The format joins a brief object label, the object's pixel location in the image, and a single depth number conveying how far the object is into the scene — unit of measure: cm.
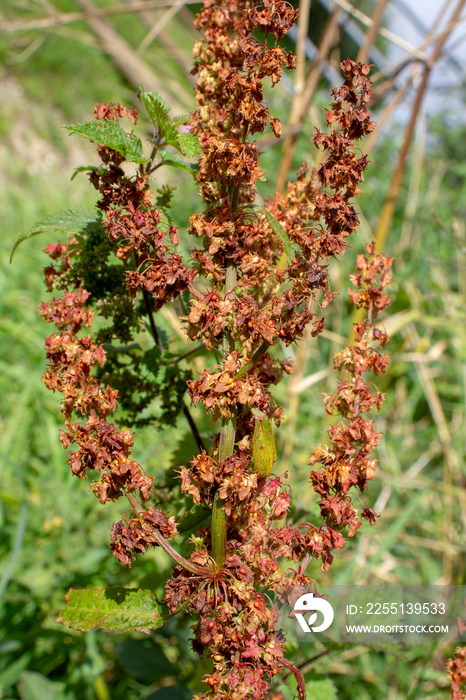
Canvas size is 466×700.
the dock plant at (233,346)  59
